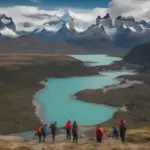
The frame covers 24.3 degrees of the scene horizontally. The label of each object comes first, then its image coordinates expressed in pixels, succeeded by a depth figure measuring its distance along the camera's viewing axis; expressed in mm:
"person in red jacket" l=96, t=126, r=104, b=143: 36281
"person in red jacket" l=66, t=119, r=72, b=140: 37688
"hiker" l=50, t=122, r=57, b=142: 37962
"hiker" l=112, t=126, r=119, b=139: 39906
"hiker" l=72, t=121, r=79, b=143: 36812
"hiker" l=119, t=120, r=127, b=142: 36188
